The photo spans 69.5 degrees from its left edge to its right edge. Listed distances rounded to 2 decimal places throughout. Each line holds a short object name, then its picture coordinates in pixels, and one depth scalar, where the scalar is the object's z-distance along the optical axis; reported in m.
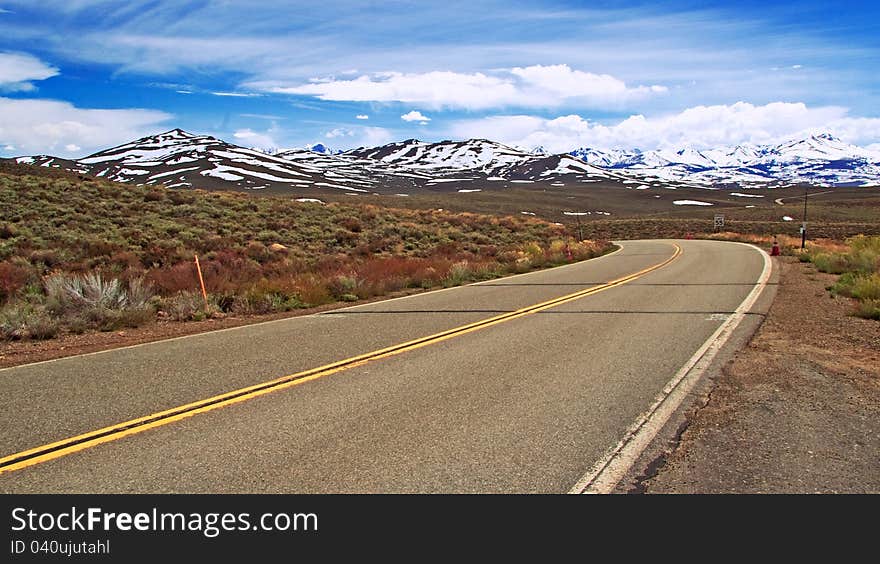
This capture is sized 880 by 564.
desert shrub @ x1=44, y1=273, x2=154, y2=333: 10.85
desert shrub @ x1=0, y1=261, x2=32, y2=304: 13.48
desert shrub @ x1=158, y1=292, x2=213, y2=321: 11.94
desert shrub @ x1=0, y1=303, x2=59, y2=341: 9.74
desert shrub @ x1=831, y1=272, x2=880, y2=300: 12.56
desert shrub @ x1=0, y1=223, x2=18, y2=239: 21.86
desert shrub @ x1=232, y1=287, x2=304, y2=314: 12.92
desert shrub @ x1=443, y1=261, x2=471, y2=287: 18.45
